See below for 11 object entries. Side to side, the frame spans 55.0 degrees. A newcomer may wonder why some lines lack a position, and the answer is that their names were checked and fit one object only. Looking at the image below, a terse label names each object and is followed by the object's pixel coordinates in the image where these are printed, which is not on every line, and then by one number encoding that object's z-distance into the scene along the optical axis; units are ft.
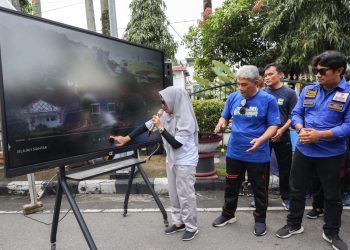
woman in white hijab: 10.92
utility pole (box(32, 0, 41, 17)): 37.19
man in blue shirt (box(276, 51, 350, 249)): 10.05
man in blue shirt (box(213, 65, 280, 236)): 11.21
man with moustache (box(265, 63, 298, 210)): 13.44
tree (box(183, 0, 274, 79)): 36.50
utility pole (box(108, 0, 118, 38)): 18.74
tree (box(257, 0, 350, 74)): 27.48
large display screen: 8.02
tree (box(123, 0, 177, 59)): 45.11
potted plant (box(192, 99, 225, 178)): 16.98
